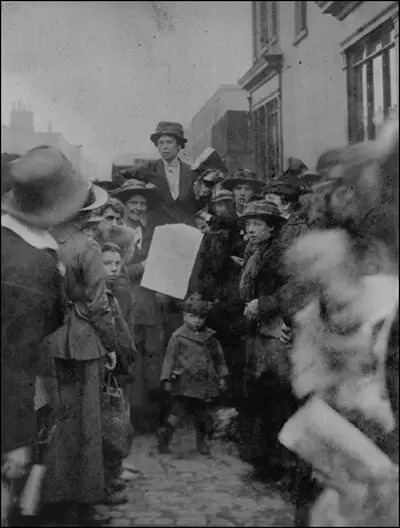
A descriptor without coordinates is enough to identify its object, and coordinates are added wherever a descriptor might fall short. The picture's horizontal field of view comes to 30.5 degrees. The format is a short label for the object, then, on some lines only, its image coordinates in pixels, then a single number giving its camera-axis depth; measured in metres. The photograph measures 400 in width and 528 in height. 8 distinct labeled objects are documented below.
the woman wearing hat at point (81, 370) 3.33
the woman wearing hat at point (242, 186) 4.39
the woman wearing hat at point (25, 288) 2.97
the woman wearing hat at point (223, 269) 4.47
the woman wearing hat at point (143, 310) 4.15
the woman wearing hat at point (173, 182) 4.06
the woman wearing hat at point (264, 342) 3.85
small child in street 4.41
